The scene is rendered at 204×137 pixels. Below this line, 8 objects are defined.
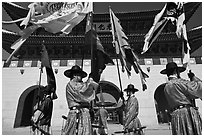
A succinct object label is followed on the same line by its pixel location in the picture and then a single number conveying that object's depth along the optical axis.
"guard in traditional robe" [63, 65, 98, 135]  4.79
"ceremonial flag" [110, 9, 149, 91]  7.23
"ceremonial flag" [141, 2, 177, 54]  7.37
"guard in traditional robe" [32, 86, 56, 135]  6.22
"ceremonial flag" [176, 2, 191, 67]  6.45
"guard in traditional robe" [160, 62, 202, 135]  4.56
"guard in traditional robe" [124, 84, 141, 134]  7.00
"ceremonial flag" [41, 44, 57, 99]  6.68
